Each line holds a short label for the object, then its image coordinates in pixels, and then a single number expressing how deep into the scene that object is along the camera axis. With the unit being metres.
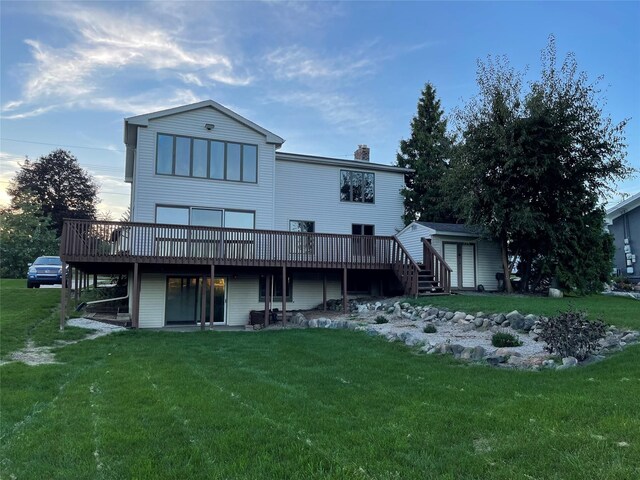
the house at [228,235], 15.48
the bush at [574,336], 7.13
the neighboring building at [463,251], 18.78
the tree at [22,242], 32.00
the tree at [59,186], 41.00
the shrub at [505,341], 8.66
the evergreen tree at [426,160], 28.75
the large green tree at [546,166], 17.02
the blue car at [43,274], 22.48
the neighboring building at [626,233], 24.11
